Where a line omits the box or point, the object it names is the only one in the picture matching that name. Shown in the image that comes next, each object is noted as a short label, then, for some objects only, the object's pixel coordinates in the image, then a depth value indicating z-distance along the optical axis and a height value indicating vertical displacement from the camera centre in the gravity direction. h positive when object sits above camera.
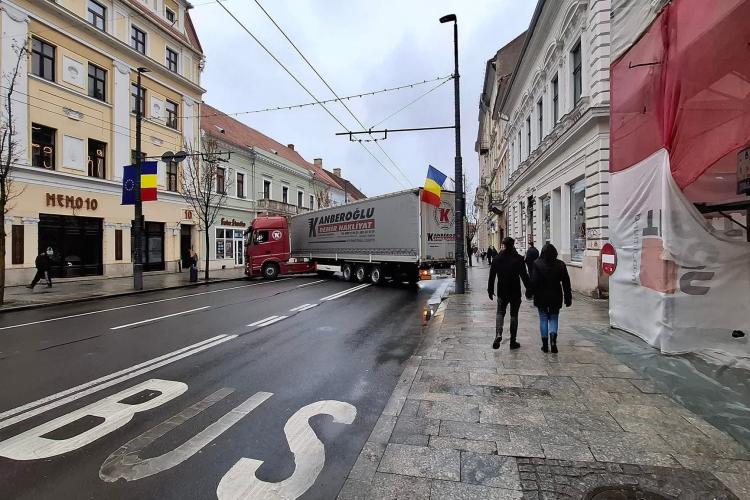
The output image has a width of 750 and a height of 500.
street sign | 6.76 -0.13
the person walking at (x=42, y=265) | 16.31 -0.55
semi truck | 16.56 +0.49
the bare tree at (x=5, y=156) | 12.18 +3.22
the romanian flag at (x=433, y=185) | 15.01 +2.38
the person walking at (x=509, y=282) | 6.61 -0.49
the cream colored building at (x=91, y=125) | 17.56 +6.22
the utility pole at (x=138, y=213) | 16.30 +1.47
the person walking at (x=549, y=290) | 6.25 -0.58
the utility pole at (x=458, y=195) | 14.21 +1.89
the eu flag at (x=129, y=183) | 16.38 +2.62
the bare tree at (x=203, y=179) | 22.92 +4.40
